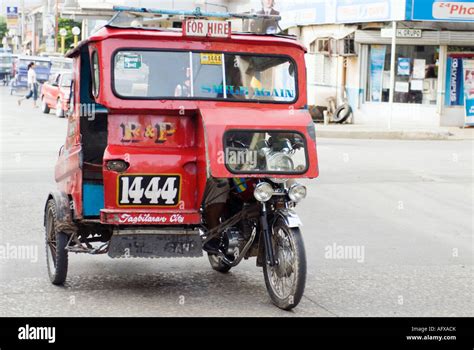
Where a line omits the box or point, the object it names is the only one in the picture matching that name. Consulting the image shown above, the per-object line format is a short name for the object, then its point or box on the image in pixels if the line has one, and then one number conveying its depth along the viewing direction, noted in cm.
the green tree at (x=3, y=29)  13084
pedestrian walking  3834
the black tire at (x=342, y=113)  2846
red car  3053
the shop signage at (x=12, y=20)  10131
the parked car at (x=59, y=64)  4168
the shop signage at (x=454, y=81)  2742
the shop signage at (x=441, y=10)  2592
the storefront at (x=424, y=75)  2711
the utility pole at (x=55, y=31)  6140
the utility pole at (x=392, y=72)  2489
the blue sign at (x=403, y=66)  2781
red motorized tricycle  691
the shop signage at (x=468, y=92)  2714
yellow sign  745
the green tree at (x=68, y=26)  7725
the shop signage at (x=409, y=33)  2666
